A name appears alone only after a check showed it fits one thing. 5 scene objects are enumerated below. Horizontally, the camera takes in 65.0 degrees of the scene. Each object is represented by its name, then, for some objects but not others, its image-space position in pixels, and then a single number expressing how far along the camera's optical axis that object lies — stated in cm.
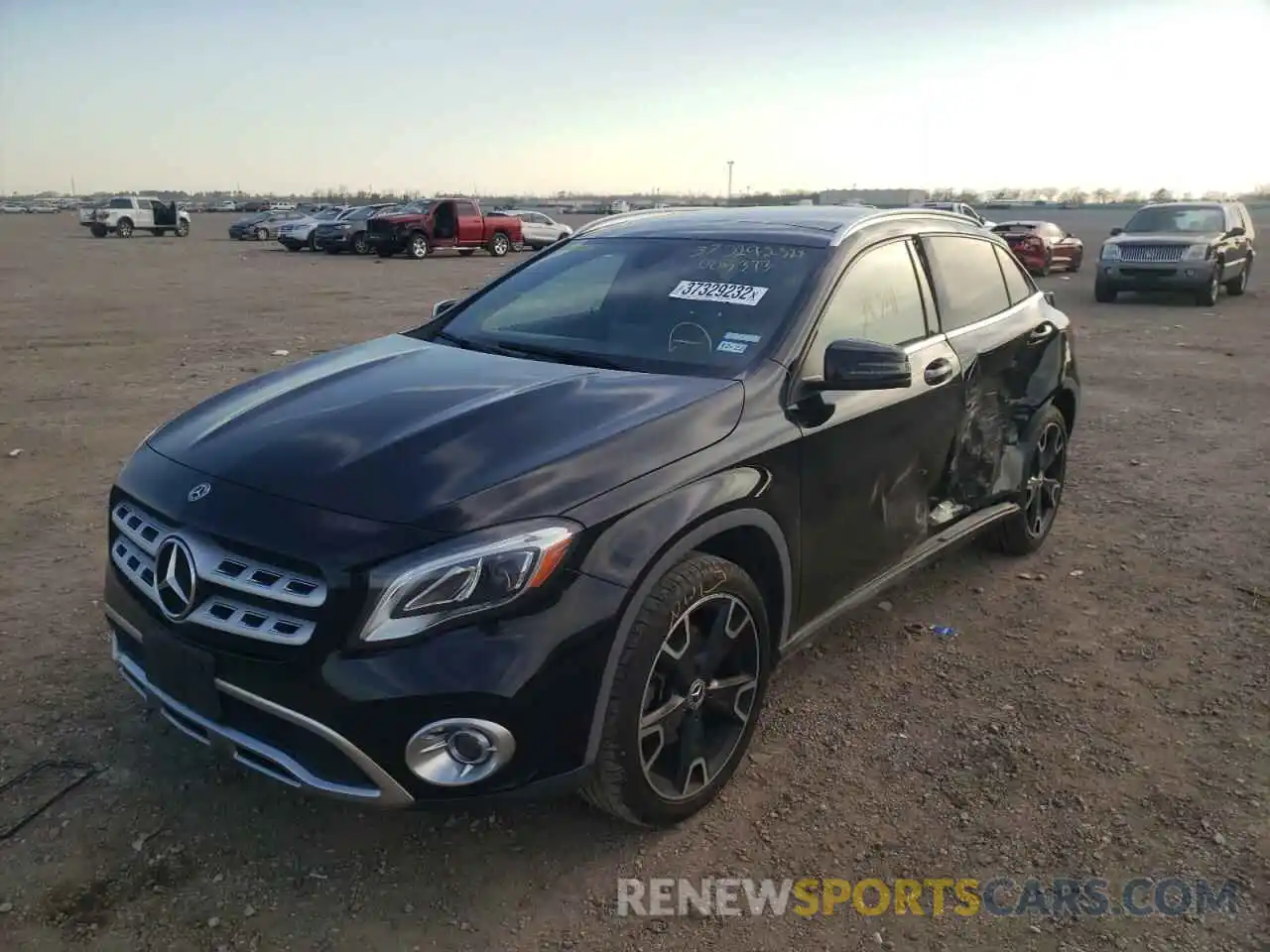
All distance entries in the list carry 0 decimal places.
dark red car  2255
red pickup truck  3025
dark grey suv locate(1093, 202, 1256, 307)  1655
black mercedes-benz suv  240
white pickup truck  4344
